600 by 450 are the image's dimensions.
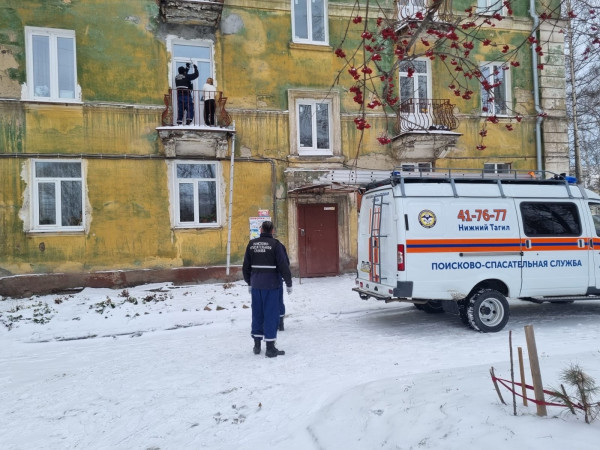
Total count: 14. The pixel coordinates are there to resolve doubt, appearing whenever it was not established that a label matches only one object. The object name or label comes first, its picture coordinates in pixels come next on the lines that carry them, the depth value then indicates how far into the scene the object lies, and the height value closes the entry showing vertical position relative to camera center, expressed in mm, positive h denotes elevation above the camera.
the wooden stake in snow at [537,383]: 3500 -1185
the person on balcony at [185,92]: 13172 +4009
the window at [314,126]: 14711 +3285
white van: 7496 -276
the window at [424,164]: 15366 +2090
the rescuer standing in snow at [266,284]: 6605 -760
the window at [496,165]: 16094 +2083
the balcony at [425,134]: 14523 +2938
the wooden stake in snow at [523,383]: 3600 -1231
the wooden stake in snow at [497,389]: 3777 -1318
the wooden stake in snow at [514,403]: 3590 -1369
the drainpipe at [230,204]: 13463 +811
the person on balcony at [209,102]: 13211 +3719
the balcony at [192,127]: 12961 +2923
